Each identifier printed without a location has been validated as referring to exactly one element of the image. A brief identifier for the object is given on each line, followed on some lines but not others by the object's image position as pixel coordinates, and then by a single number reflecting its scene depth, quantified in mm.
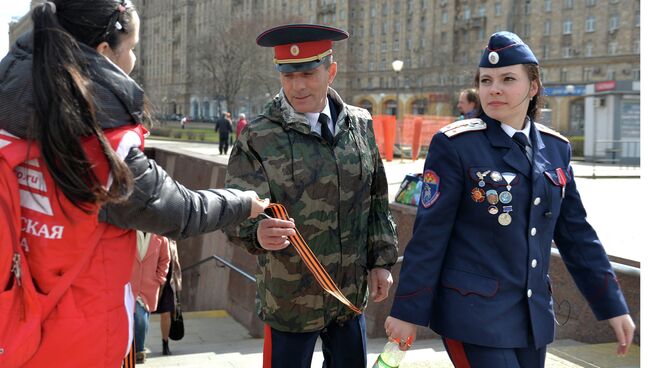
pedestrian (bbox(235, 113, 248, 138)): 27828
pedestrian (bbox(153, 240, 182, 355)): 7356
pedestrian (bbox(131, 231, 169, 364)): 6508
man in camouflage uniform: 3281
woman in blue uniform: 2926
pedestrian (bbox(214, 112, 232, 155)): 29719
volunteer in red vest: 2006
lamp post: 27622
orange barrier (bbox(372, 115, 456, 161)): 25922
